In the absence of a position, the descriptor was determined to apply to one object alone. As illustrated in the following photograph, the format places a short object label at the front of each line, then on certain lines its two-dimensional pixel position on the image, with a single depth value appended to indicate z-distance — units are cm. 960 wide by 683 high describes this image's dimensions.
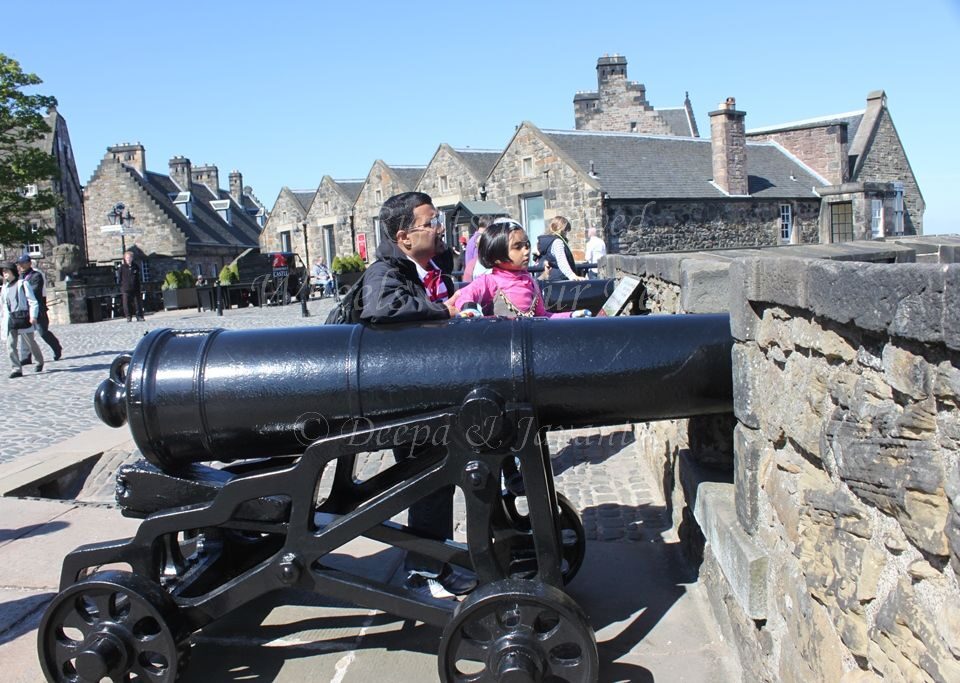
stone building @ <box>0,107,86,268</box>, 3999
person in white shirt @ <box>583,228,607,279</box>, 1439
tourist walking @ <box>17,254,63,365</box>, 1216
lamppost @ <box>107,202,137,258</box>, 3091
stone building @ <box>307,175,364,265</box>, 4075
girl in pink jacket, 426
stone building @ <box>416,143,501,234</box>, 3345
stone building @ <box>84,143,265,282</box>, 4434
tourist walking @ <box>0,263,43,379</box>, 1179
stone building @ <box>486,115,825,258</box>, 2789
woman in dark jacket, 916
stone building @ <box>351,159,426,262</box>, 3794
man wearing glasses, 333
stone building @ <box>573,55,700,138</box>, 4484
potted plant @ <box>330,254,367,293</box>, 2775
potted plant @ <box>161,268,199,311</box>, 2747
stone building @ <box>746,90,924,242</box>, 3391
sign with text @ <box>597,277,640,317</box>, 500
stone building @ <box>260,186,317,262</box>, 4341
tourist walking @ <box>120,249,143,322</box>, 2227
